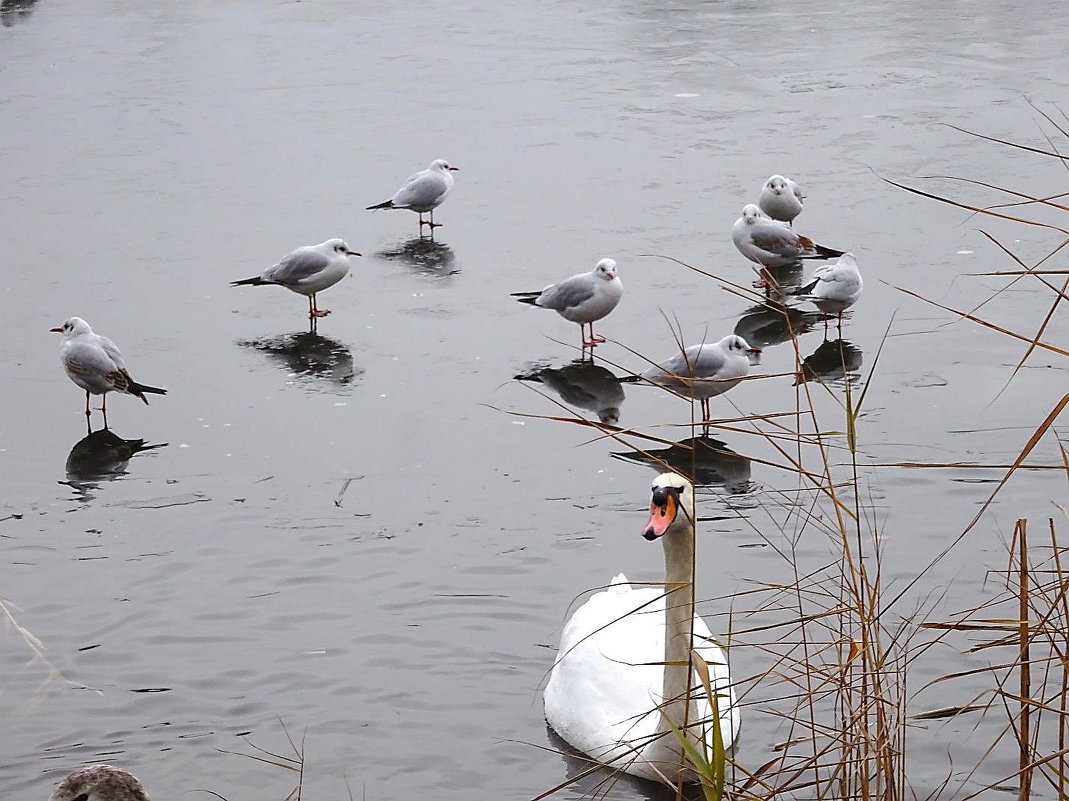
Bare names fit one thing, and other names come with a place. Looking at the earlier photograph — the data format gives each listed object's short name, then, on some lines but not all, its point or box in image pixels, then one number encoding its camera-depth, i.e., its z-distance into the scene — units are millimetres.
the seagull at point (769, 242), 21266
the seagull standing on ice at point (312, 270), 20766
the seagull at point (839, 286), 19094
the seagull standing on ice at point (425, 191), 24719
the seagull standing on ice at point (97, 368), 17203
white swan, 9562
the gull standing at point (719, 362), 16328
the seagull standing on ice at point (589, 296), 18984
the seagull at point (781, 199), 22672
